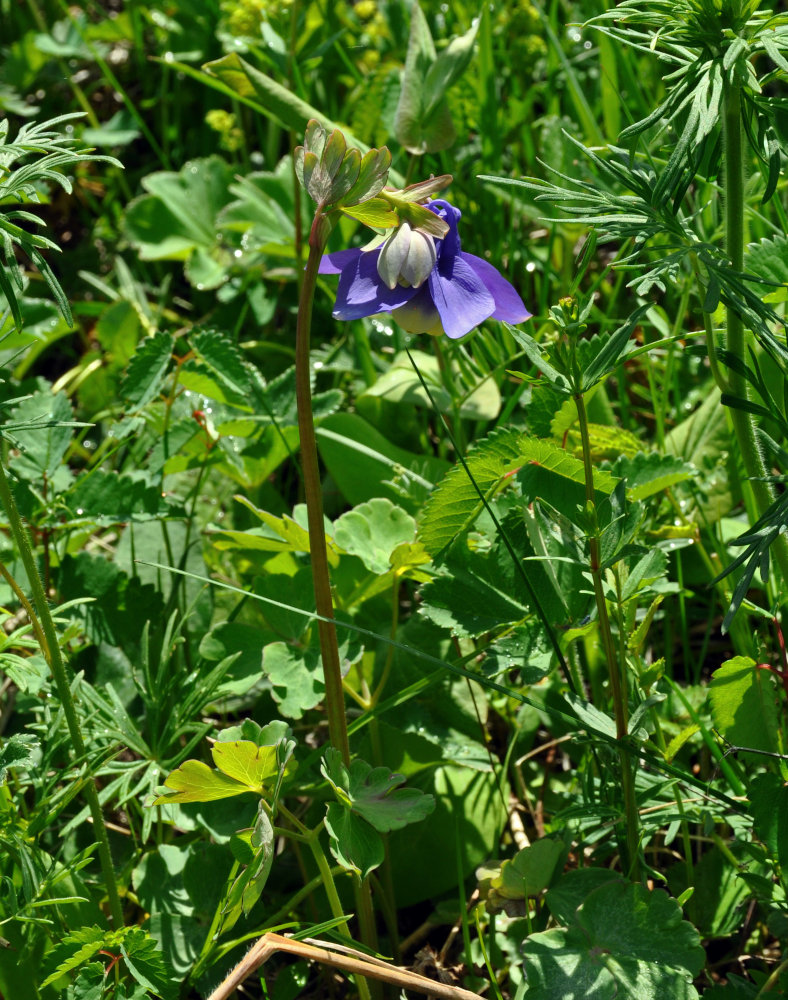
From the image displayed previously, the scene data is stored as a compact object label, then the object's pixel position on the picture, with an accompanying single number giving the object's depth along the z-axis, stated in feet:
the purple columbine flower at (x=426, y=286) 3.10
